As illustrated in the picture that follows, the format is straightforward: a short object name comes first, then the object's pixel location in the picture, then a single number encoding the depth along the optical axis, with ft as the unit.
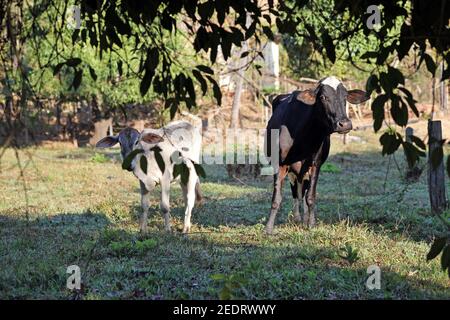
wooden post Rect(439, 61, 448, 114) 92.38
